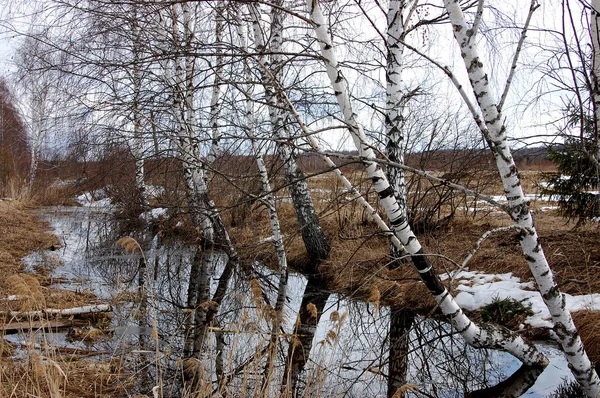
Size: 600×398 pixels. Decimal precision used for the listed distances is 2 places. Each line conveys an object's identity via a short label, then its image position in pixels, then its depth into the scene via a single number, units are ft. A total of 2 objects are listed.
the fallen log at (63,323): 16.93
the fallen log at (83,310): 17.90
